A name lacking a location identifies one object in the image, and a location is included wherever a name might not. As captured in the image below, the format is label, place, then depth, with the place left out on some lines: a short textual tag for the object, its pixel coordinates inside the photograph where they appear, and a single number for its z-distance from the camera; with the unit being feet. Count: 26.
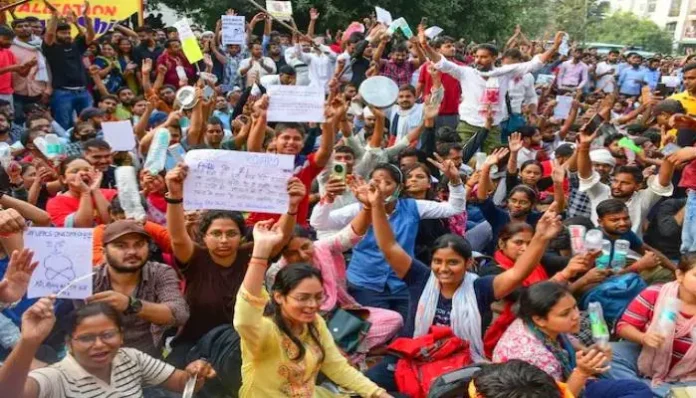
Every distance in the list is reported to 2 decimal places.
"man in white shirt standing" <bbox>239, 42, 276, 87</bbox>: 34.91
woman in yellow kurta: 9.54
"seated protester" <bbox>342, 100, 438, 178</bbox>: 18.86
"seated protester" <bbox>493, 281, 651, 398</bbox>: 10.83
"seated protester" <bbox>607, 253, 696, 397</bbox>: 11.81
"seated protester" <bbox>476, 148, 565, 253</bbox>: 16.96
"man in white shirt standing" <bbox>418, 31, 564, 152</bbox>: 25.46
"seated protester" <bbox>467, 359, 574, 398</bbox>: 7.78
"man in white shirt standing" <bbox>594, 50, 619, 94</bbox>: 51.79
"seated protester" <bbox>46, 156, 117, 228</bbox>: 13.10
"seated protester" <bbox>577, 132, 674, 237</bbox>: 16.84
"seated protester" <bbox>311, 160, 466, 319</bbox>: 15.11
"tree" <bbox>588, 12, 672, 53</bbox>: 155.12
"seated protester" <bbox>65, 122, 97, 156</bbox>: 19.79
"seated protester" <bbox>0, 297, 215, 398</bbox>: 8.21
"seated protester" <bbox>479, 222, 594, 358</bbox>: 12.26
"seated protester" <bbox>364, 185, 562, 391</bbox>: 11.87
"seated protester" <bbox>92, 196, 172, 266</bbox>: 12.10
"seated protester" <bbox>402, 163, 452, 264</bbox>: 16.16
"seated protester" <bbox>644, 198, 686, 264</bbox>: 16.83
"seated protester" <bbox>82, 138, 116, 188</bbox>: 17.04
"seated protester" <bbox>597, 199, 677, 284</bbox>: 14.43
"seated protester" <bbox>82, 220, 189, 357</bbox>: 11.21
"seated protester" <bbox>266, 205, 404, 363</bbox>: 13.05
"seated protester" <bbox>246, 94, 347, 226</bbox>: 16.16
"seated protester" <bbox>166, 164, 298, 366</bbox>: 11.96
